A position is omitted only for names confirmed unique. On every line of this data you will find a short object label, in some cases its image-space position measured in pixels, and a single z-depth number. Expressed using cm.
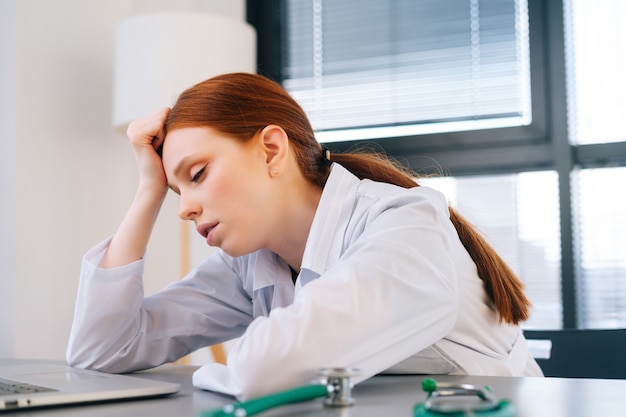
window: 236
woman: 80
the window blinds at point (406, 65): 252
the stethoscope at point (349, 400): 54
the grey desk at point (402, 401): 66
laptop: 74
